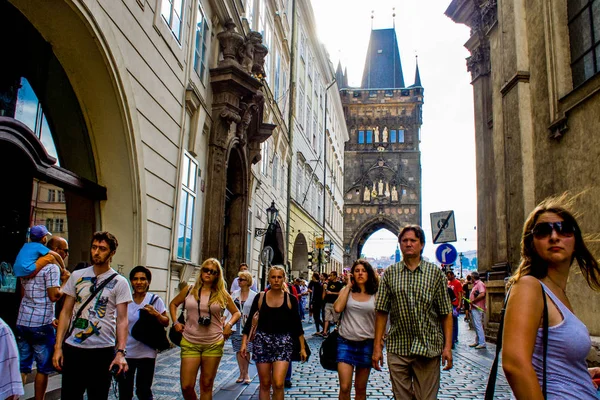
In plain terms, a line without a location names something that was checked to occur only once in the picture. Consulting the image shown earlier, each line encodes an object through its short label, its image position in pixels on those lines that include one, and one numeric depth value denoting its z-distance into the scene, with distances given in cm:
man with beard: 408
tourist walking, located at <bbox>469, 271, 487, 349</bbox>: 1244
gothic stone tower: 6556
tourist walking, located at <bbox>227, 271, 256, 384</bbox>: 761
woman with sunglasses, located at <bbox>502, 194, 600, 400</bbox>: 187
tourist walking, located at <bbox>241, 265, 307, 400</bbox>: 541
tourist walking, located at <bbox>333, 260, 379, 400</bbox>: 526
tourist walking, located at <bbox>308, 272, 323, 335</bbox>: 1616
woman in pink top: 507
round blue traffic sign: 1098
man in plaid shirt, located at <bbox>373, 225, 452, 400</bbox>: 425
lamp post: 1850
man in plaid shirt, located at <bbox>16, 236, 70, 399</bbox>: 522
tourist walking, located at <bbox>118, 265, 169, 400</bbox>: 490
